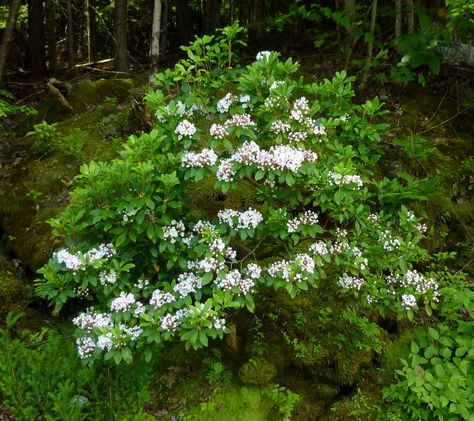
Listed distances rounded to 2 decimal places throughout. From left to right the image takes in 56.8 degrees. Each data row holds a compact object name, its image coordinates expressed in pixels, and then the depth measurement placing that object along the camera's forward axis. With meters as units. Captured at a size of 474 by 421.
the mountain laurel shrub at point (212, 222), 2.52
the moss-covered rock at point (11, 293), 4.23
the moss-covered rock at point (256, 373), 3.40
